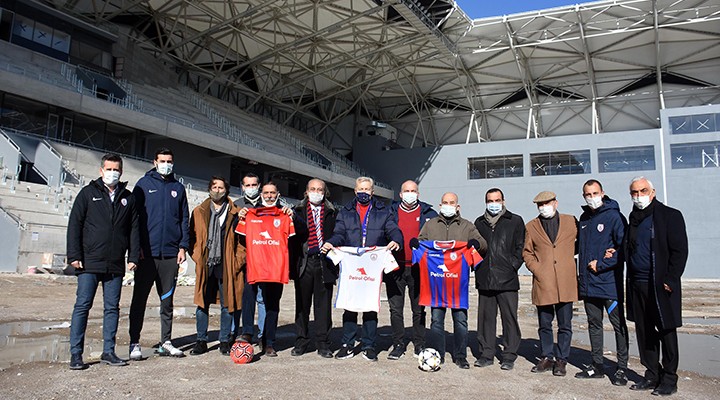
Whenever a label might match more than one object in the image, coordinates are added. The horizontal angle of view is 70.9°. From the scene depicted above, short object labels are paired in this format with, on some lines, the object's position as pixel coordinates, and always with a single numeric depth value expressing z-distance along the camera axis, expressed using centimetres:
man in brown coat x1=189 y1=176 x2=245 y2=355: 573
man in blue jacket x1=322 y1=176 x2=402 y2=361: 588
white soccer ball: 514
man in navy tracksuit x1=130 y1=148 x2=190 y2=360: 542
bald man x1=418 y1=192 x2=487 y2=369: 564
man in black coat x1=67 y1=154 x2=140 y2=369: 481
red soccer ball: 514
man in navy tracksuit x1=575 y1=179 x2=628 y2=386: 512
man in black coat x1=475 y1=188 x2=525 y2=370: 571
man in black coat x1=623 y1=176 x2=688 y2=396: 463
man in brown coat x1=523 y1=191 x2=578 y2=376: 537
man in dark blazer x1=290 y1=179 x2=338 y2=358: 586
